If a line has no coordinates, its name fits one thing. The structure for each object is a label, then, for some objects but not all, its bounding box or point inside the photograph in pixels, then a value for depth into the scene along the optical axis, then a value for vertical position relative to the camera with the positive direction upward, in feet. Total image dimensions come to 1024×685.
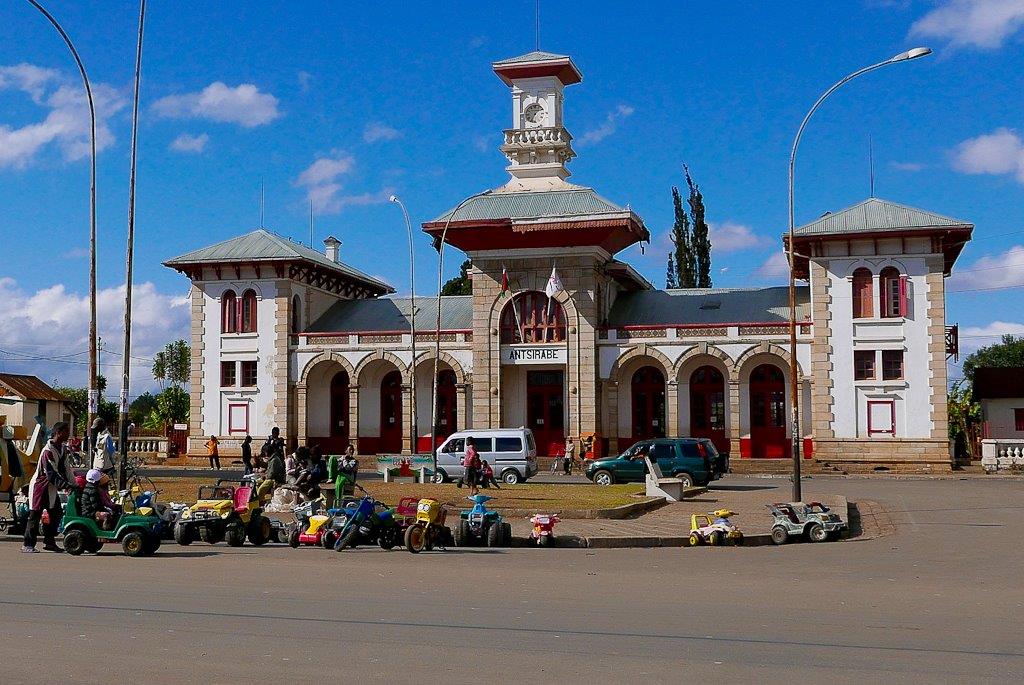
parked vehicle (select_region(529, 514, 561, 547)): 59.00 -5.76
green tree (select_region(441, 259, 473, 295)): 280.31 +34.30
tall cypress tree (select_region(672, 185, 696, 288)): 219.82 +33.97
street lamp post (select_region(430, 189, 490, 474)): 146.41 +8.56
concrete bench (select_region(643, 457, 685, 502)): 89.15 -5.27
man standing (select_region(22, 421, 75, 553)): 51.65 -2.52
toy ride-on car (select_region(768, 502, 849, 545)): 61.57 -5.73
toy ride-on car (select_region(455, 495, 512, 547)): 57.88 -5.46
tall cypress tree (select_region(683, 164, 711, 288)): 220.64 +35.36
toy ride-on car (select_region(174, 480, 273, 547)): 56.80 -5.02
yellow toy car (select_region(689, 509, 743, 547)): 60.13 -5.93
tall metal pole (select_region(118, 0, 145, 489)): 80.48 +9.41
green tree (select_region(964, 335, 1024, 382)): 339.16 +19.54
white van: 117.60 -3.22
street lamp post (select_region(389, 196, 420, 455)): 146.51 +4.86
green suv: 110.73 -4.12
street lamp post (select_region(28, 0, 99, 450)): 82.74 +12.33
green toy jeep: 50.90 -4.91
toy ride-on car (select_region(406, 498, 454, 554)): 54.49 -5.21
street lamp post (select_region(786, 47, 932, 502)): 77.41 +4.41
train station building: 148.66 +12.17
